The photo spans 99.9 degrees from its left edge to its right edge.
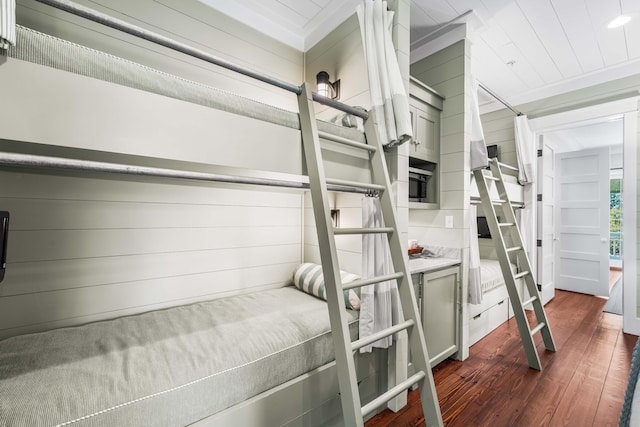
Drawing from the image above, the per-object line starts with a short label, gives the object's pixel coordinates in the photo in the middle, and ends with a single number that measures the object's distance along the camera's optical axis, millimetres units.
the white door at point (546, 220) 3512
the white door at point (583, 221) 4051
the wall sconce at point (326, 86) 2152
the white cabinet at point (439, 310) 1968
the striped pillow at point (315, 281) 1715
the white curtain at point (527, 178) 3357
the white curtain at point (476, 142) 2363
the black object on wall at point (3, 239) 1255
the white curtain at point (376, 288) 1577
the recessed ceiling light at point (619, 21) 2215
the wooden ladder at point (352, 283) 1077
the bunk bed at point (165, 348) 793
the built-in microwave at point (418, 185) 2383
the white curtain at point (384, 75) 1556
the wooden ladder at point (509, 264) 2199
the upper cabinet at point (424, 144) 2295
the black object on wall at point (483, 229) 3533
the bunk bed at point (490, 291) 2584
